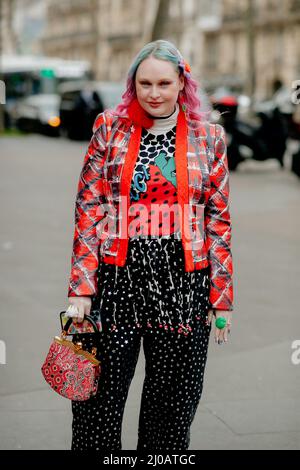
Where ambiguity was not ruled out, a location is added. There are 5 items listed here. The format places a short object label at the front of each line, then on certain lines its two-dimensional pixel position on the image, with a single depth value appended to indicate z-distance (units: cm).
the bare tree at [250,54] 3418
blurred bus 3488
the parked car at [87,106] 2538
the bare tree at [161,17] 2617
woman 305
